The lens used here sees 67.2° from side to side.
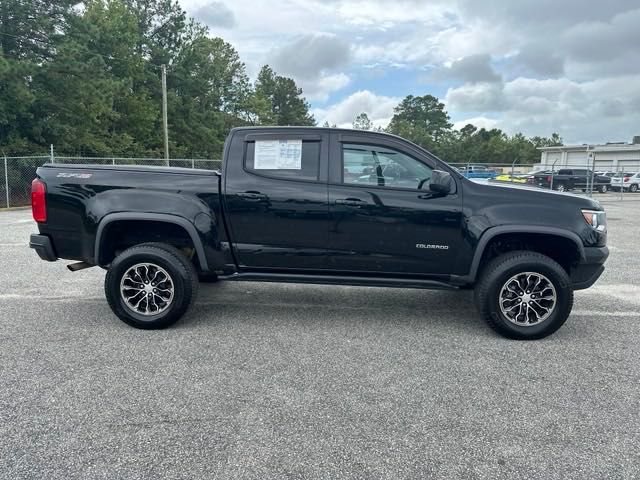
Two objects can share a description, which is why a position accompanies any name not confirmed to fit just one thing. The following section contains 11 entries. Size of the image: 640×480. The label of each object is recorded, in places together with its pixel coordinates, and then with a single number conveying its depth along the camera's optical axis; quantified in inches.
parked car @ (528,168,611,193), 1077.1
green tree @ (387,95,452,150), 3826.5
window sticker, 177.0
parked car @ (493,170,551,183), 1054.3
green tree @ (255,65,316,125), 2758.4
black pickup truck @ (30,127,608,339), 168.4
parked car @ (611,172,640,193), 1235.9
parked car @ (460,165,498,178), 1094.6
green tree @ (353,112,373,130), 3478.3
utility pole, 1177.4
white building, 1932.8
